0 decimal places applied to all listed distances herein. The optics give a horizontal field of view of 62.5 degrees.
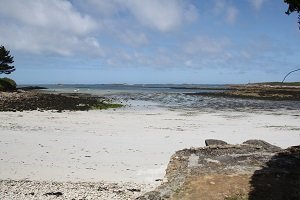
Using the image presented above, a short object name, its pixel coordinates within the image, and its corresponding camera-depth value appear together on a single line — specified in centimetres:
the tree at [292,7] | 777
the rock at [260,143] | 1018
